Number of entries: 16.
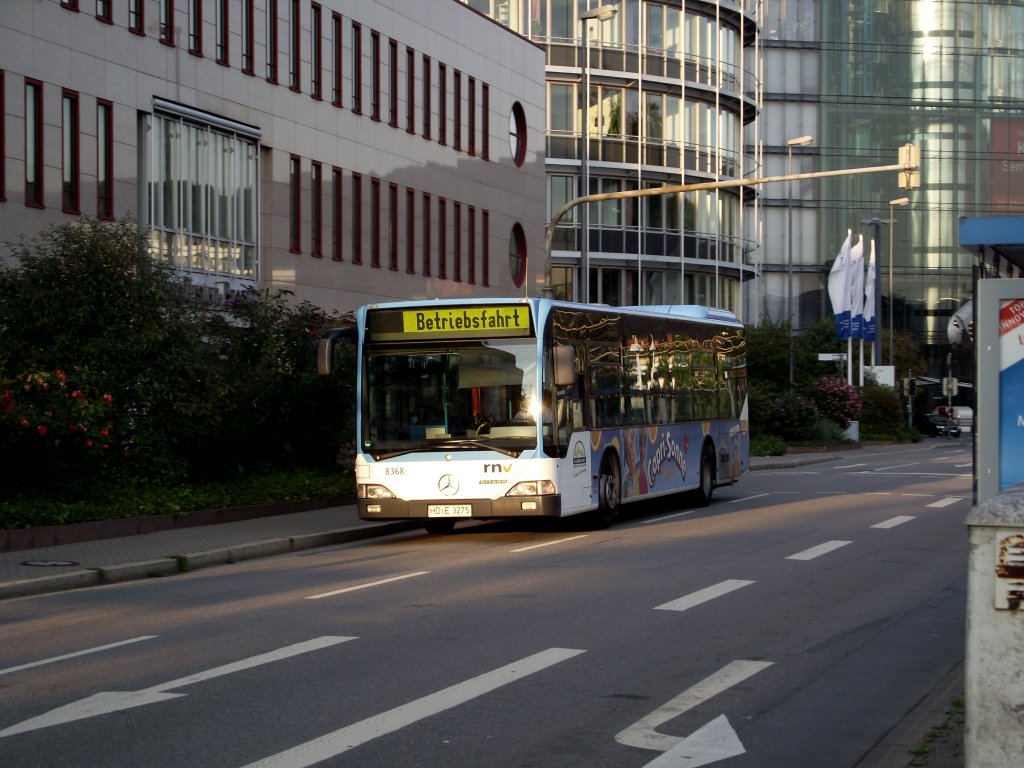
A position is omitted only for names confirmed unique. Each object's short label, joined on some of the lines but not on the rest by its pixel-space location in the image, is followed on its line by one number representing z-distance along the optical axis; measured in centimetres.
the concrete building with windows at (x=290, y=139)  2942
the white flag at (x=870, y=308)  6525
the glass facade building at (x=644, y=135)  6188
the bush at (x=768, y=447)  4944
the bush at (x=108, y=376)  1970
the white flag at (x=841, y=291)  6310
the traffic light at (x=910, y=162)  2614
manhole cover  1605
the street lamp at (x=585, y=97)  3225
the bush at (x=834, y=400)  5931
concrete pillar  573
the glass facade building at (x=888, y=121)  9444
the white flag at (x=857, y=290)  6341
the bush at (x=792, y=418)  5447
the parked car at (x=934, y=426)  7969
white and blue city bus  1920
